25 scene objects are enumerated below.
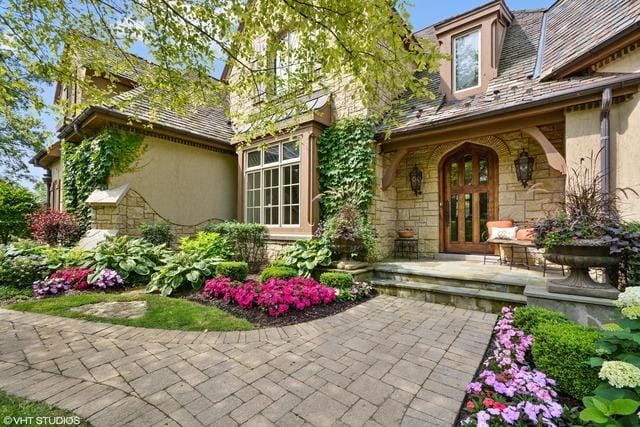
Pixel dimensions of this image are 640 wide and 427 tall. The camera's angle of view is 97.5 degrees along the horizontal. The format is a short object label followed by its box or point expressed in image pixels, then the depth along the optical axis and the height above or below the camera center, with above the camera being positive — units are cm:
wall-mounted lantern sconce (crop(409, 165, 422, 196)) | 707 +91
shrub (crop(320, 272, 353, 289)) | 478 -111
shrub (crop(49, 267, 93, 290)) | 501 -107
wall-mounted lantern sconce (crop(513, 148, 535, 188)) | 575 +98
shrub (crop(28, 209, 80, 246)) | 702 -28
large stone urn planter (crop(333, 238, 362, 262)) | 547 -57
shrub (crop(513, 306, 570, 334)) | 284 -108
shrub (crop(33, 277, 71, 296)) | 477 -119
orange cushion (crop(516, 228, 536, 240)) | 522 -36
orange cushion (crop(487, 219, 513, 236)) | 582 -18
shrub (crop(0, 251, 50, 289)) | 507 -99
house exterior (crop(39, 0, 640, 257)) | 432 +165
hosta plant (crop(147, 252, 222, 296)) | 488 -102
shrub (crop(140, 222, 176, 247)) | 694 -40
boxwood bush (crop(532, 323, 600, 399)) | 214 -116
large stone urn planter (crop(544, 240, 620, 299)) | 313 -56
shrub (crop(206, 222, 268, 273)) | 702 -61
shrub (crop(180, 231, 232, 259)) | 604 -65
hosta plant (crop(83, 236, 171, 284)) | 535 -82
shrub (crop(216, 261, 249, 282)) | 518 -100
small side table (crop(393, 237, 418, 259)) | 706 -82
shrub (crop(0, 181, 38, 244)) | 945 +25
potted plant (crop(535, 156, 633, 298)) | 314 -28
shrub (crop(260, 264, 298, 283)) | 507 -105
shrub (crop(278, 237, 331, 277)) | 562 -82
